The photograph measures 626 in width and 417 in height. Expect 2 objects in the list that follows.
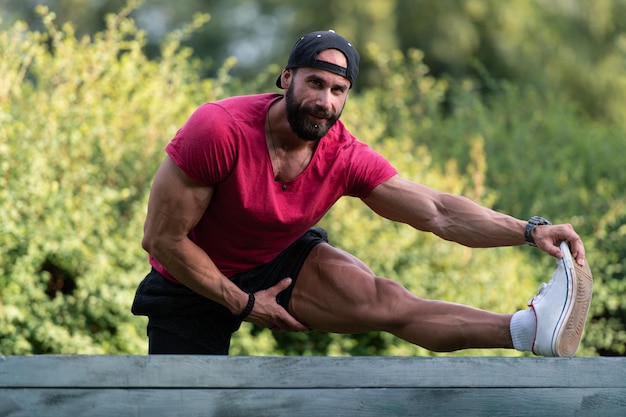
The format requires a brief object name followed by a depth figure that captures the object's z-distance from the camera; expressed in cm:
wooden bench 530
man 659
